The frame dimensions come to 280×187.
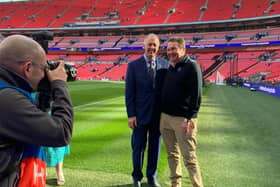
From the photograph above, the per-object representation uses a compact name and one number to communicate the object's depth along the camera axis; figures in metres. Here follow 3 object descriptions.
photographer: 1.33
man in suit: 3.60
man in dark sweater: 3.26
